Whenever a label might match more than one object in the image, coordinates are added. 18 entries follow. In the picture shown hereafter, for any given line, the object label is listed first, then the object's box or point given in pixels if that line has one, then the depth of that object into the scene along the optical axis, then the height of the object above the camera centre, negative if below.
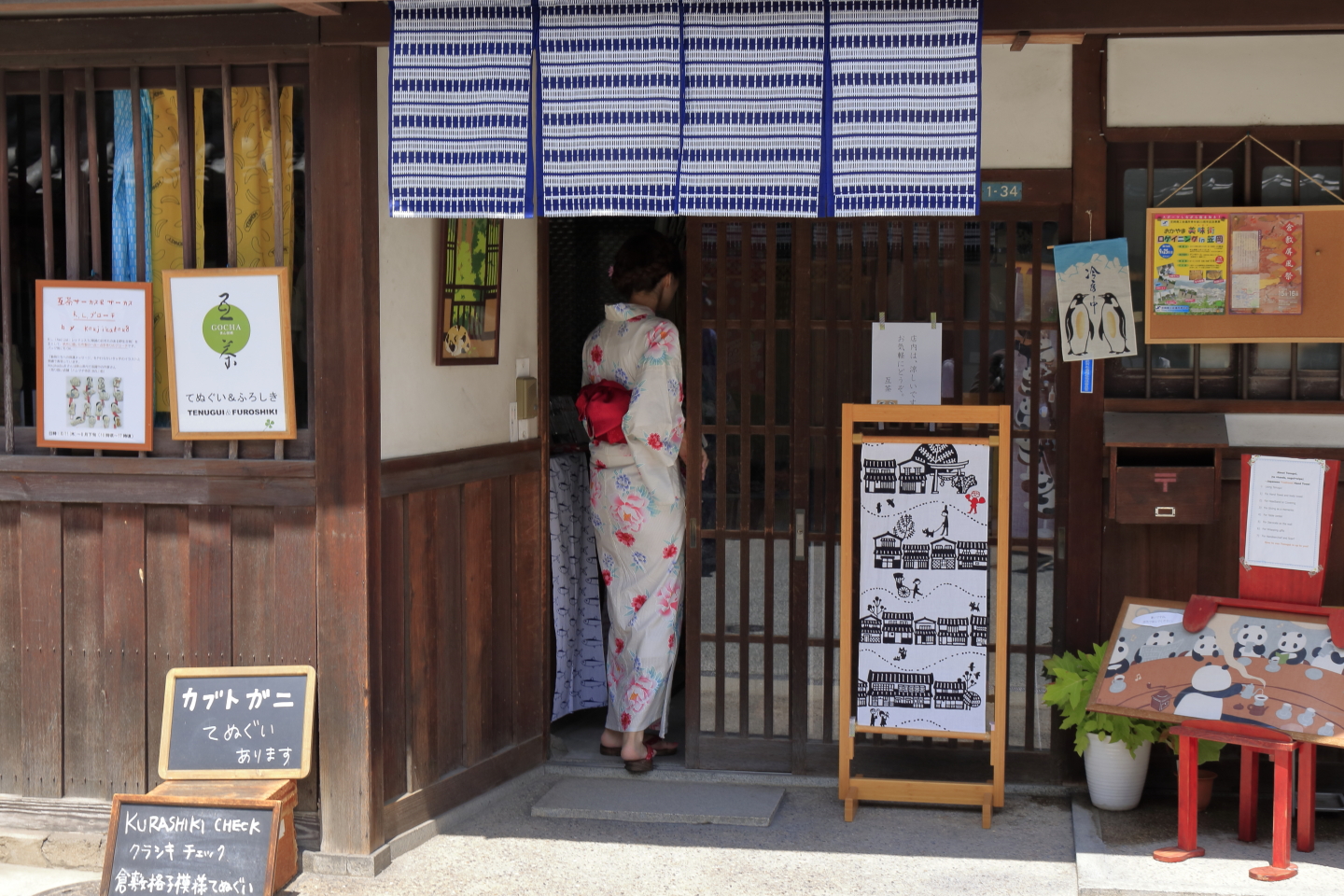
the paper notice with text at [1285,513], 5.17 -0.52
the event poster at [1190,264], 5.47 +0.54
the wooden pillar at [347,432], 4.88 -0.21
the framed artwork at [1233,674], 4.88 -1.15
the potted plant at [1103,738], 5.34 -1.51
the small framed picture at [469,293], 5.52 +0.39
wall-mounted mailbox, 5.37 -0.40
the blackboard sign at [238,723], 4.98 -1.38
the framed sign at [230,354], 5.02 +0.10
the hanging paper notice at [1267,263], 5.42 +0.54
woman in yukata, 5.97 -0.47
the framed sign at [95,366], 5.16 +0.05
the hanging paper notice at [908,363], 5.79 +0.10
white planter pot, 5.42 -1.68
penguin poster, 5.53 +0.38
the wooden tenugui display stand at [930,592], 5.51 -0.93
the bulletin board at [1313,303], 5.39 +0.36
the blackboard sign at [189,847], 4.67 -1.76
